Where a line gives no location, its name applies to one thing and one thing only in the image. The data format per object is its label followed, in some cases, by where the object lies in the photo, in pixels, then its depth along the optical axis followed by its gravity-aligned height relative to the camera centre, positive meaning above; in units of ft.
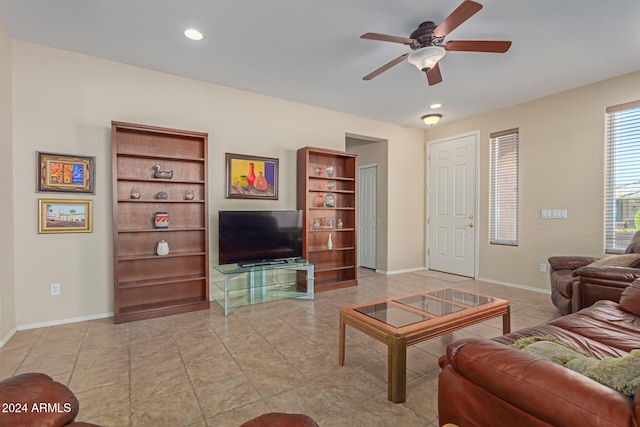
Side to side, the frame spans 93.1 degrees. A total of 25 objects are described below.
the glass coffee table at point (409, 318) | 6.22 -2.59
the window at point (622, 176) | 12.14 +1.39
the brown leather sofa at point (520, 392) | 2.73 -1.93
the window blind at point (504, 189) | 15.90 +1.14
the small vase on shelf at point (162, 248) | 11.51 -1.45
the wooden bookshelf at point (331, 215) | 15.56 -0.28
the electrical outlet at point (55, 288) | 10.28 -2.66
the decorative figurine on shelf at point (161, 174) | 11.47 +1.37
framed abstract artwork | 10.05 +1.27
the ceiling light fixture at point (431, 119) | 15.74 +4.77
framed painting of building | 10.09 -0.20
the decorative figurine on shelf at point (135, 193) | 11.19 +0.64
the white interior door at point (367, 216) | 20.57 -0.41
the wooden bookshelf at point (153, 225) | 11.00 -0.50
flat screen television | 12.31 -1.13
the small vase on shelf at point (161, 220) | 11.49 -0.37
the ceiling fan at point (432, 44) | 7.72 +4.50
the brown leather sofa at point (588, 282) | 8.54 -2.25
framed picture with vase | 13.53 +1.53
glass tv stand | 12.76 -3.50
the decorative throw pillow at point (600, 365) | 3.06 -1.78
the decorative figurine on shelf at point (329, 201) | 16.22 +0.48
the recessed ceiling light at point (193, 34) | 9.23 +5.45
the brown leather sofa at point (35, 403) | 2.67 -1.81
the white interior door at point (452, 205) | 17.67 +0.30
